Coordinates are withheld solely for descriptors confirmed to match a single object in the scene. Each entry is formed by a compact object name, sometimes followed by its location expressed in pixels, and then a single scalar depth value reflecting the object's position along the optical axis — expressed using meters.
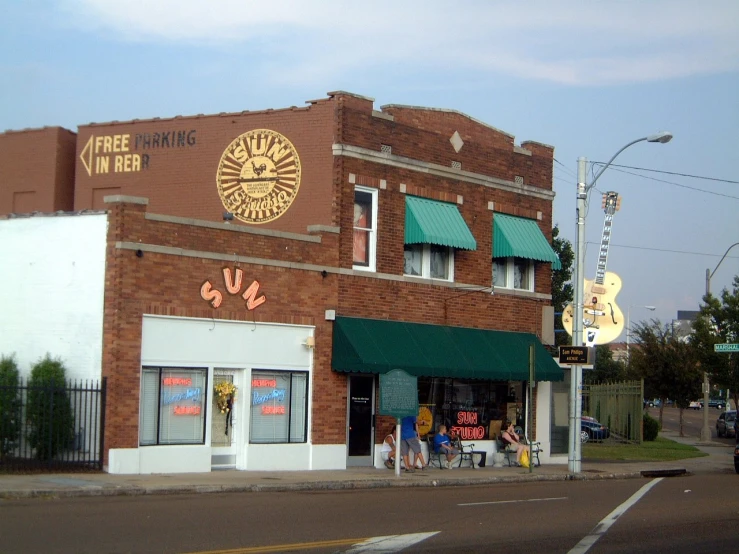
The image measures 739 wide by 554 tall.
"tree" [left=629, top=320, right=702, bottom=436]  51.50
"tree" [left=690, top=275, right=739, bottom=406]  45.28
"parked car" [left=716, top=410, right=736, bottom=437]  52.31
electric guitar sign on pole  36.22
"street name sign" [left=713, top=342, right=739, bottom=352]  35.34
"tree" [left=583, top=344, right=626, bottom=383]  69.12
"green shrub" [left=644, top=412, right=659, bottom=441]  43.94
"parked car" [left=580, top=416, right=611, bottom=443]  43.61
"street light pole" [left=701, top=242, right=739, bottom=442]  46.34
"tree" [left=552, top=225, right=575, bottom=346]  58.00
